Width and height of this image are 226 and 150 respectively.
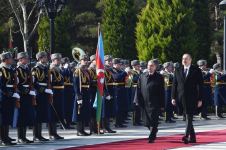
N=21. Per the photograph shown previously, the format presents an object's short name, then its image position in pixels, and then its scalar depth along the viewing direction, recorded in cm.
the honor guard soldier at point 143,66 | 2229
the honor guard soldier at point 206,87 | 2366
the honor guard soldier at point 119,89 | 2027
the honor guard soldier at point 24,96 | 1538
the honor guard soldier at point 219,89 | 2414
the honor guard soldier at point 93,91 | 1755
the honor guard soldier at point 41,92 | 1595
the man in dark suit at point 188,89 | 1494
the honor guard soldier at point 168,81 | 2251
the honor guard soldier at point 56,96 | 1645
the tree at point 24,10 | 4156
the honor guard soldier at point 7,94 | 1502
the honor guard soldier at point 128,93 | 2109
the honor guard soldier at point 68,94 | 1955
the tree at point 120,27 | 3869
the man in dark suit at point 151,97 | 1519
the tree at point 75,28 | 4019
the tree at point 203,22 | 3978
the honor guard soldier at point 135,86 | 2127
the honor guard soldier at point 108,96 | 1816
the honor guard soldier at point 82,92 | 1703
